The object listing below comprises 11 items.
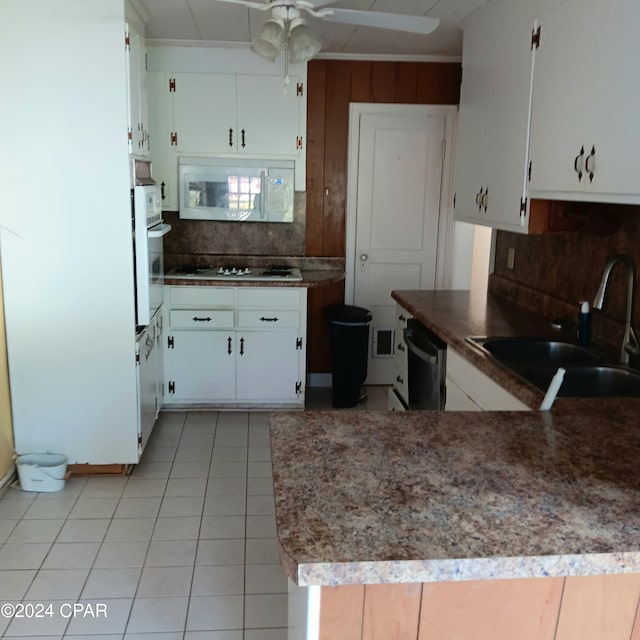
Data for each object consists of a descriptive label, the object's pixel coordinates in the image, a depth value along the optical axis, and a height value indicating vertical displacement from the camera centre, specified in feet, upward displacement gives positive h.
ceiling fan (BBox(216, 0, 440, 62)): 7.69 +2.30
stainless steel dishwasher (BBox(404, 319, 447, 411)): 9.34 -2.45
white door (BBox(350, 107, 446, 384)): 15.08 -0.14
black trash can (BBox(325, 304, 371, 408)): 14.35 -3.26
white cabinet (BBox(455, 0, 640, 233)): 6.38 +1.27
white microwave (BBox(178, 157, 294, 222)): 14.32 +0.32
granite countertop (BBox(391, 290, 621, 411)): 6.39 -1.68
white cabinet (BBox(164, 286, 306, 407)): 13.61 -3.04
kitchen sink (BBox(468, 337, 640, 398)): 6.93 -1.80
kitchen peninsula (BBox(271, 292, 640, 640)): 3.34 -1.78
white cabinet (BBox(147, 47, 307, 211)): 13.82 +2.08
